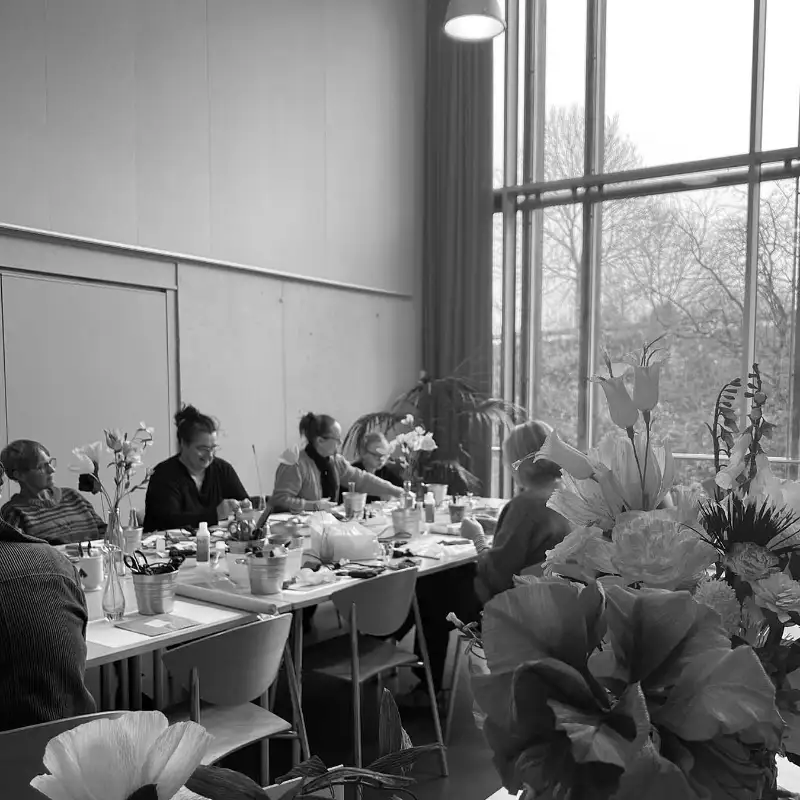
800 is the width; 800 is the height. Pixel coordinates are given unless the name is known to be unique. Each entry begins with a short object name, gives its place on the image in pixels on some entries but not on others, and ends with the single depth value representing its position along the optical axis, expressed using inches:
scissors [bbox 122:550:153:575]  103.2
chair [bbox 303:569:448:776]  115.0
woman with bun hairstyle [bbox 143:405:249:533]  168.6
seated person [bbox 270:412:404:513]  186.1
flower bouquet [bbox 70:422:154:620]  101.1
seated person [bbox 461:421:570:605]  118.0
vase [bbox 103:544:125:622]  101.0
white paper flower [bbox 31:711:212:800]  14.4
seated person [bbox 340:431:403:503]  213.3
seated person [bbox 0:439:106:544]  144.8
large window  253.6
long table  90.8
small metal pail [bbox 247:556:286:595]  113.0
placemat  96.7
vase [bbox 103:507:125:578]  127.0
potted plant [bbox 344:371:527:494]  281.9
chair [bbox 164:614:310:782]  87.0
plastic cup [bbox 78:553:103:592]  108.9
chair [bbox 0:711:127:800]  58.9
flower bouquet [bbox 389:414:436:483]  186.9
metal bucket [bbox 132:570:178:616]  103.0
